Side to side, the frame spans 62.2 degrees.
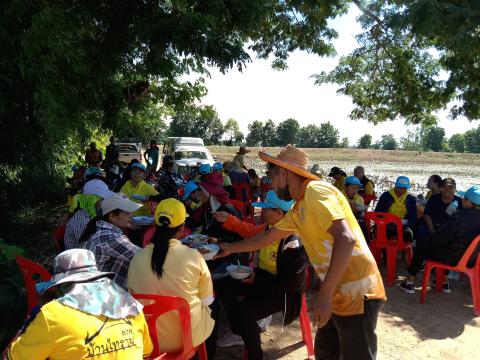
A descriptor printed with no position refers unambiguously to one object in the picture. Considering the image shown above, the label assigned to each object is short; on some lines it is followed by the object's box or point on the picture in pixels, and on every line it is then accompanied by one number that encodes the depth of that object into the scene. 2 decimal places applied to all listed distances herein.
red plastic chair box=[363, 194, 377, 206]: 7.53
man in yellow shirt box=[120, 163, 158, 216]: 6.18
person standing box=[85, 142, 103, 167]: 12.30
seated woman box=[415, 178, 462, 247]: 5.50
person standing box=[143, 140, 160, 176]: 15.06
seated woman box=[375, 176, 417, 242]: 5.55
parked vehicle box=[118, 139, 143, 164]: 21.02
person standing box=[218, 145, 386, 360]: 1.92
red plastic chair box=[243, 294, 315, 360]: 3.42
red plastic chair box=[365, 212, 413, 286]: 5.22
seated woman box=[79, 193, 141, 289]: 2.84
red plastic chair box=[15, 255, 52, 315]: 2.96
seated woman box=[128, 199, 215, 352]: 2.42
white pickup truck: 14.00
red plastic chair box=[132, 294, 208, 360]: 2.37
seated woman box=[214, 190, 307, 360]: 3.07
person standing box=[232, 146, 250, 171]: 11.58
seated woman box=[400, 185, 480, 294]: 4.29
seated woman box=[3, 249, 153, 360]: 1.57
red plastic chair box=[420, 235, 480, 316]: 4.31
